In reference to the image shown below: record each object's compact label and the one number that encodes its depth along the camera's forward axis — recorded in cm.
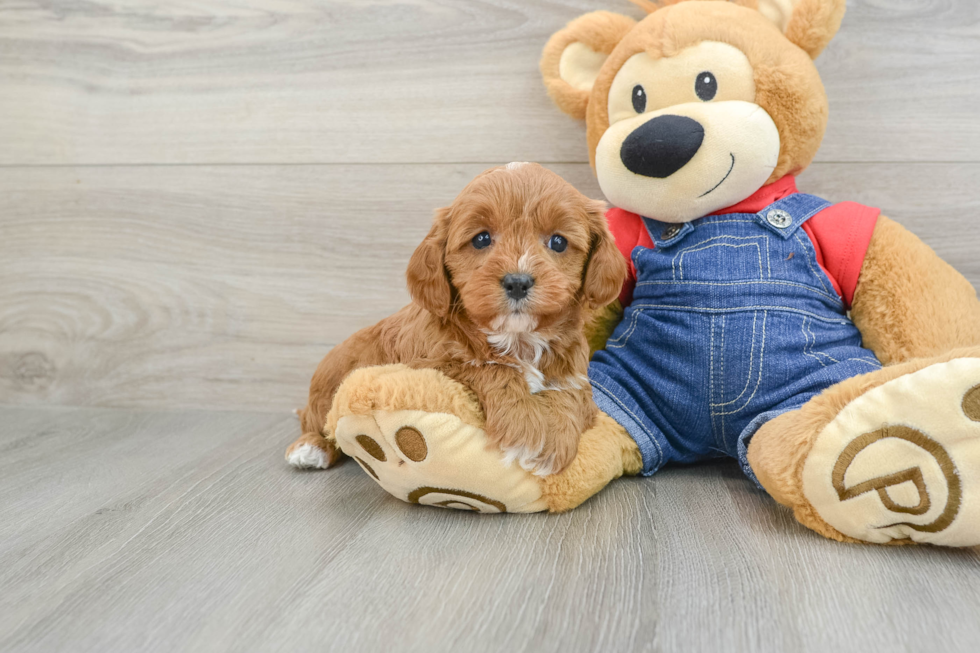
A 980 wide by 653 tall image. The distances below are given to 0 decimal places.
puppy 96
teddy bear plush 101
